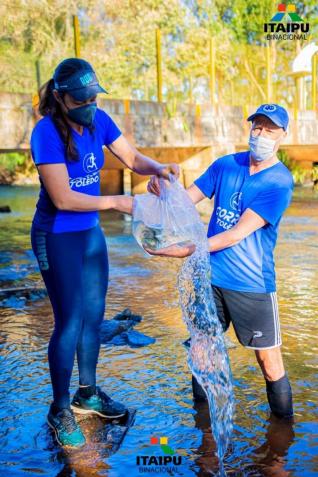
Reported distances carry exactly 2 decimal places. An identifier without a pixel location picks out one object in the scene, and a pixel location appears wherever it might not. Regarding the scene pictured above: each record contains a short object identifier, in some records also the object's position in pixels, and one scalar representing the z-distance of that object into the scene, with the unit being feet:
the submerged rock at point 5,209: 55.42
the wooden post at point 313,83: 66.03
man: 11.87
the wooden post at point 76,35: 40.34
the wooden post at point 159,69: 48.70
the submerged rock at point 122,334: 17.85
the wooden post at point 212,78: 53.57
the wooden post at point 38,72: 40.50
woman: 11.01
